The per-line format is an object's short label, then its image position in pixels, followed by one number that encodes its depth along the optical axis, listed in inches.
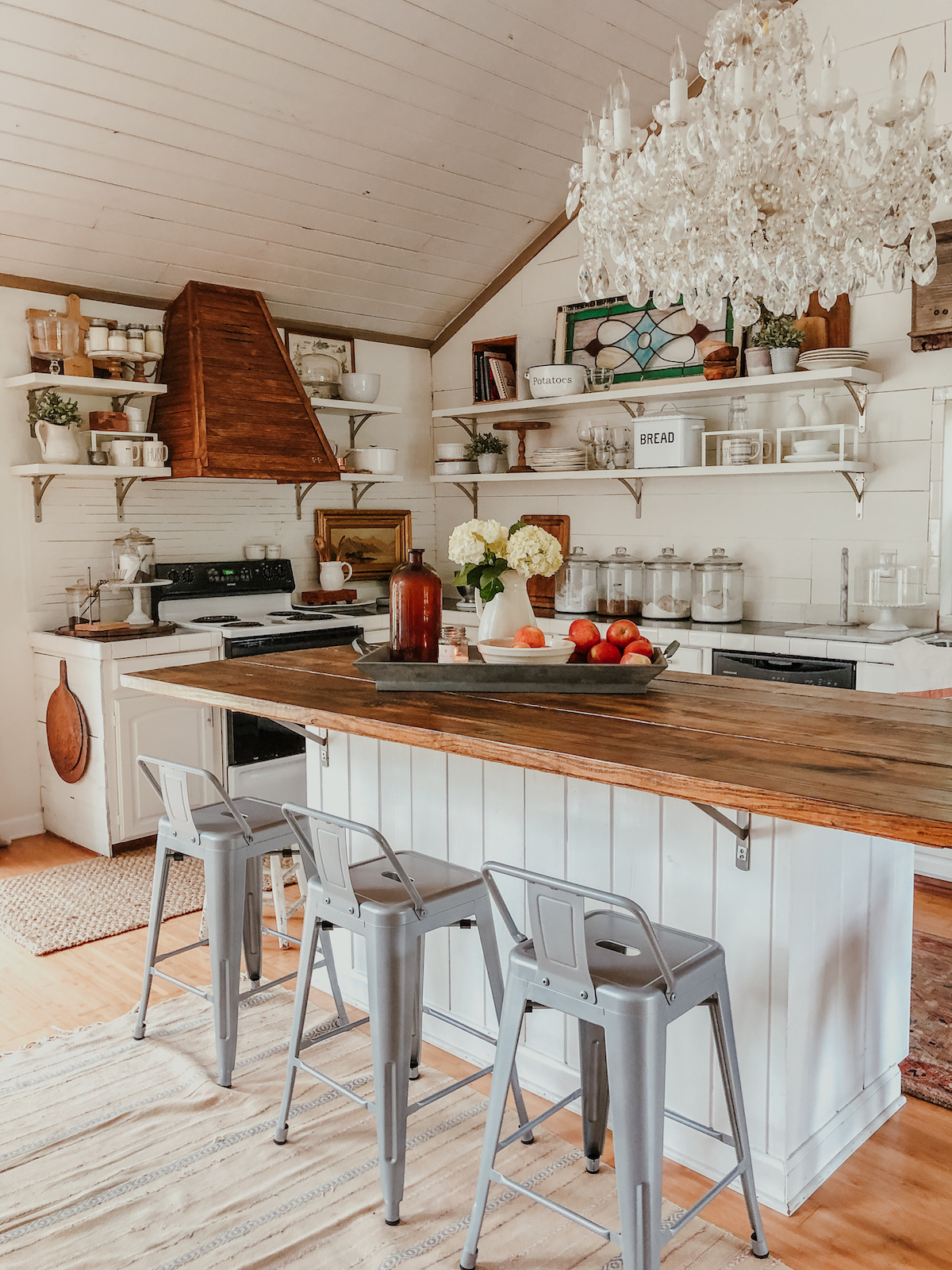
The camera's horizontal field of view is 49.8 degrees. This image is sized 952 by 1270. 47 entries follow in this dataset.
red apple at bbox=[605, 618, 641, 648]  93.8
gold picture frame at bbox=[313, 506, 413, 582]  216.5
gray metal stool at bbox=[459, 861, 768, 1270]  64.2
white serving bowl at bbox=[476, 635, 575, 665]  93.4
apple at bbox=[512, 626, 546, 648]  94.5
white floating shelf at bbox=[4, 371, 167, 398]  160.9
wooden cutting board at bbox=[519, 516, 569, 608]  211.2
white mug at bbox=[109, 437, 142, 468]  171.8
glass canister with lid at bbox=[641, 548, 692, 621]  182.5
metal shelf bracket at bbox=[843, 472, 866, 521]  165.2
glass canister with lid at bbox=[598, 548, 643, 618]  192.2
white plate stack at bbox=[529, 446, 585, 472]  197.2
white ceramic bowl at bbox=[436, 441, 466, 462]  218.2
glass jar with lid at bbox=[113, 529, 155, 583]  173.6
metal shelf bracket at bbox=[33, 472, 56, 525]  170.2
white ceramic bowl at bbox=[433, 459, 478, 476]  218.2
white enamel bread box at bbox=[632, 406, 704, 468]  178.5
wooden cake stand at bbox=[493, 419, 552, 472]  208.8
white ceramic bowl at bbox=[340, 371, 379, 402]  204.8
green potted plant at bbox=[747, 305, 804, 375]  163.3
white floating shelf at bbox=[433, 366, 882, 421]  159.8
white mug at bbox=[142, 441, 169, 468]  173.6
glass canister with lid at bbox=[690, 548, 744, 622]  176.1
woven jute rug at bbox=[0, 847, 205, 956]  137.5
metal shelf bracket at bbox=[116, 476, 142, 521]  180.7
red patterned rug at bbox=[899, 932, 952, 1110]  98.3
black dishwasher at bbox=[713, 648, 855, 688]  147.9
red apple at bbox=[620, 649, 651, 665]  90.0
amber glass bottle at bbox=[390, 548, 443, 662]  98.6
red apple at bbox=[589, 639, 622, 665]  92.3
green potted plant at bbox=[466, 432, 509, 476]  213.8
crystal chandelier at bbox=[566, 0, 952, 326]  84.2
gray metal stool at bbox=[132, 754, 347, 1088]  97.5
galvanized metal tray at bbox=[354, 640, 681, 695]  89.3
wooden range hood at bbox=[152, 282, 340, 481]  174.9
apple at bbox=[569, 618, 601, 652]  94.1
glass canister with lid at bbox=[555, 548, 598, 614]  196.6
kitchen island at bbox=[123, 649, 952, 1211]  68.4
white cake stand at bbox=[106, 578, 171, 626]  173.3
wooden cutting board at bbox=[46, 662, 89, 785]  166.1
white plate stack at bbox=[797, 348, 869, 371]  156.1
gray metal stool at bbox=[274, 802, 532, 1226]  77.9
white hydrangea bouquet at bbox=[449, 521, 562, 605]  98.0
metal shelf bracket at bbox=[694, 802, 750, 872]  76.0
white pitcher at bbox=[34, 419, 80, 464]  164.2
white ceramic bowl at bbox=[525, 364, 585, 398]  194.4
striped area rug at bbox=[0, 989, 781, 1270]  76.7
